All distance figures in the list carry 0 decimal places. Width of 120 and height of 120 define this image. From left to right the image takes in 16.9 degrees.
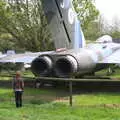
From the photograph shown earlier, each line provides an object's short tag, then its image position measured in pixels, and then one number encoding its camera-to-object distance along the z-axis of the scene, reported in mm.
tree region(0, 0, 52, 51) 35688
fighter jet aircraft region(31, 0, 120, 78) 16703
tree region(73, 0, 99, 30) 37475
